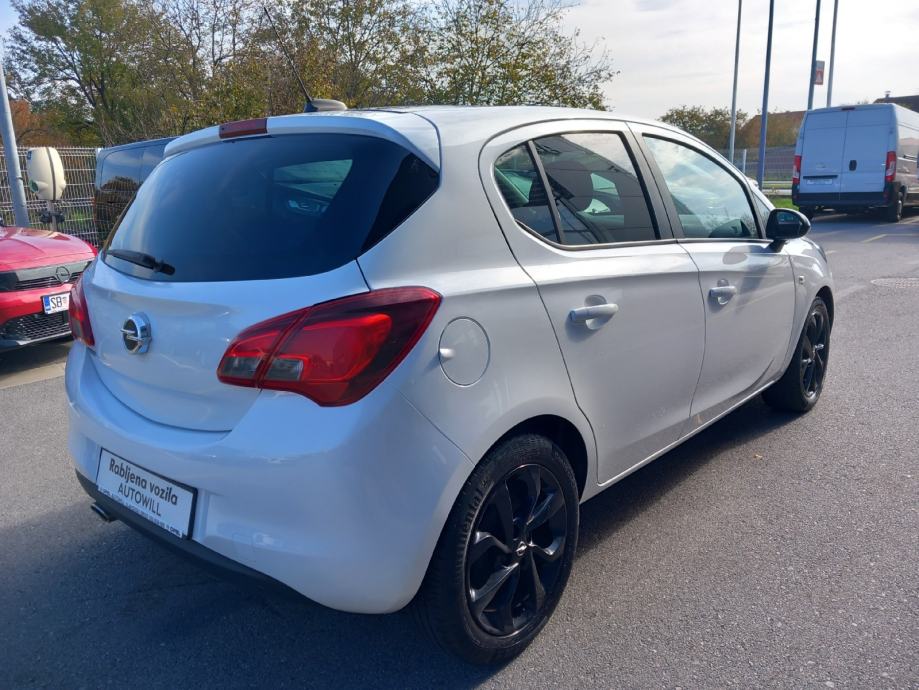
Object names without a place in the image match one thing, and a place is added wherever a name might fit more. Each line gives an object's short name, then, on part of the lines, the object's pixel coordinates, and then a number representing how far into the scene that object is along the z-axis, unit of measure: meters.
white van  17.47
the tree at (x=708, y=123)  49.12
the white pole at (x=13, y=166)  10.00
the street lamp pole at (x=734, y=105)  30.58
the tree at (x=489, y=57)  17.17
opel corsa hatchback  2.05
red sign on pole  27.98
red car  5.90
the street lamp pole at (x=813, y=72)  28.19
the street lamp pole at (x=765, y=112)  25.00
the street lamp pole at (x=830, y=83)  35.41
